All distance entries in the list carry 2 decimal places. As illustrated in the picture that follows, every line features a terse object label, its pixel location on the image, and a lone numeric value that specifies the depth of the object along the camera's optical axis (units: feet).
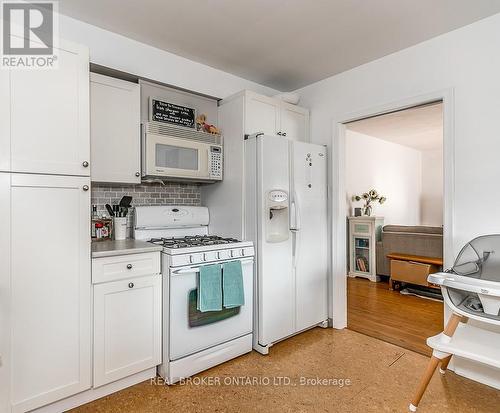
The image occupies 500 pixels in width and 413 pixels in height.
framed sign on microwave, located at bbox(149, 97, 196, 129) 8.56
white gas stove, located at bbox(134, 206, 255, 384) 7.04
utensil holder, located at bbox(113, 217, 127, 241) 8.34
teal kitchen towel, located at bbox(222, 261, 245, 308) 7.71
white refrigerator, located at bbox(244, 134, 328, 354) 8.52
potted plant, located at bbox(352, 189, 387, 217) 17.99
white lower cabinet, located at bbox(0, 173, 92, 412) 5.46
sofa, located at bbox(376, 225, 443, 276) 14.15
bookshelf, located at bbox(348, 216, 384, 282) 16.69
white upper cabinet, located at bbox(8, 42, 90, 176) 5.57
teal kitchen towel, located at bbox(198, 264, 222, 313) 7.26
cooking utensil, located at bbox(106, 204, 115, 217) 8.42
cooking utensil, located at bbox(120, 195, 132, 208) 8.44
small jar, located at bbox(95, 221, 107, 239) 8.14
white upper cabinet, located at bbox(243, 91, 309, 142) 9.14
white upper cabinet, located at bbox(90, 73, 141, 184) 7.39
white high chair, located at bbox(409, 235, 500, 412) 5.55
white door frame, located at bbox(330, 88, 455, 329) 10.21
